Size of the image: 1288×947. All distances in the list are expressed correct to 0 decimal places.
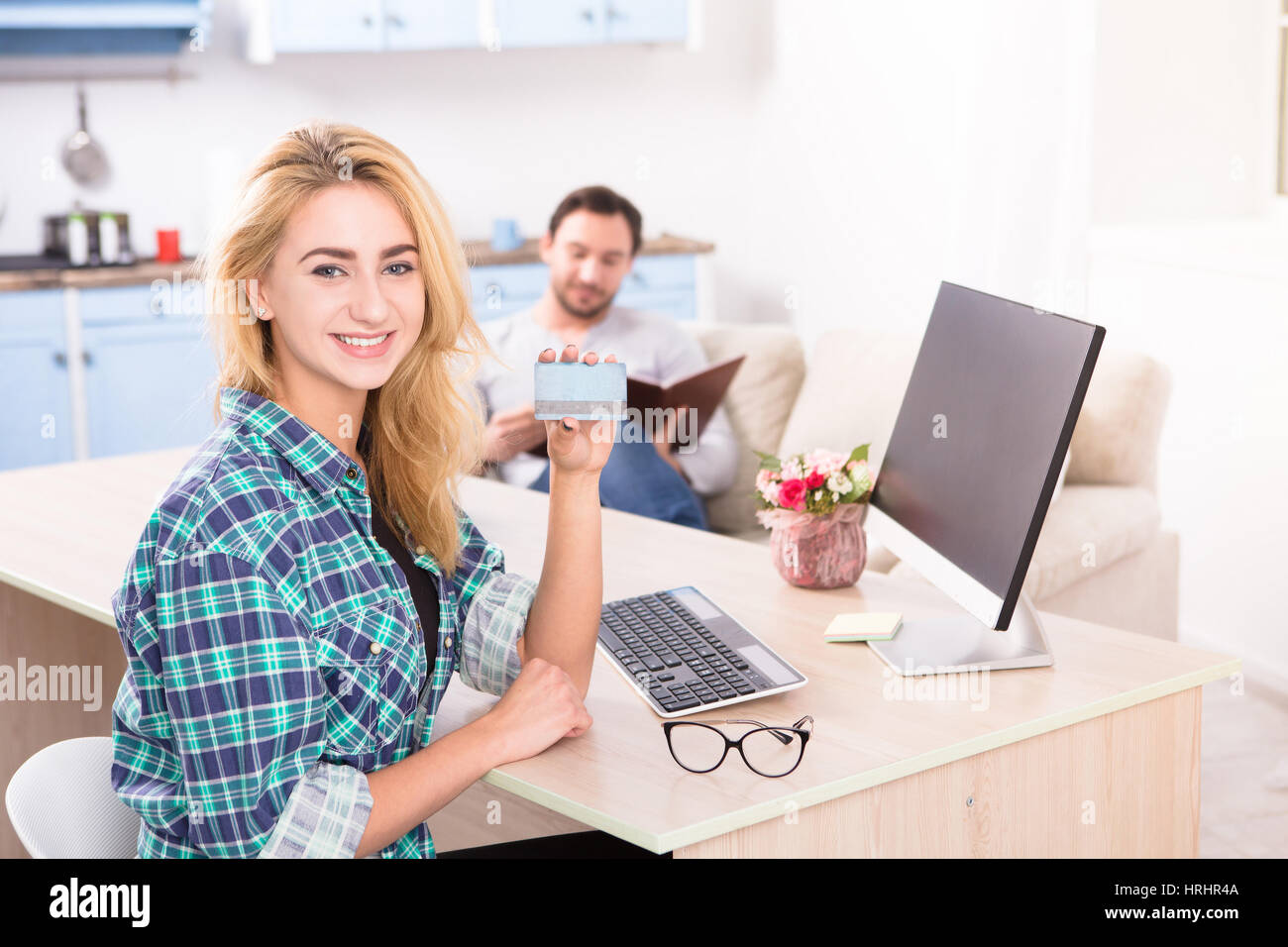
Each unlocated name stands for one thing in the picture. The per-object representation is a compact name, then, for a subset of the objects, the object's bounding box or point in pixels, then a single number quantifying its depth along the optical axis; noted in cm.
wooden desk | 130
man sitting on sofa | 307
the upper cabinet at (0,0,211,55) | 428
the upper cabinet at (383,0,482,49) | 469
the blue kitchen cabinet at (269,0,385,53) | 457
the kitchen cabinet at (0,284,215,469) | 421
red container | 448
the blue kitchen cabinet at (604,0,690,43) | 497
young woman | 122
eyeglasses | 135
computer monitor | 147
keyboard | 152
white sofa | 262
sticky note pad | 170
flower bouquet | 188
